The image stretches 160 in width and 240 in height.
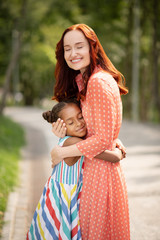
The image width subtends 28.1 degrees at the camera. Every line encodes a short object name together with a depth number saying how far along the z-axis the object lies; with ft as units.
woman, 7.13
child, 7.39
